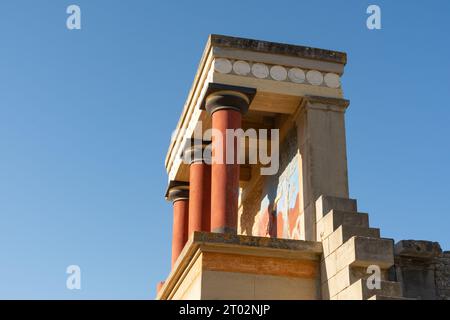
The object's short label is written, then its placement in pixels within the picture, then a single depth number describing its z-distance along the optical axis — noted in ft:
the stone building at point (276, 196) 44.55
